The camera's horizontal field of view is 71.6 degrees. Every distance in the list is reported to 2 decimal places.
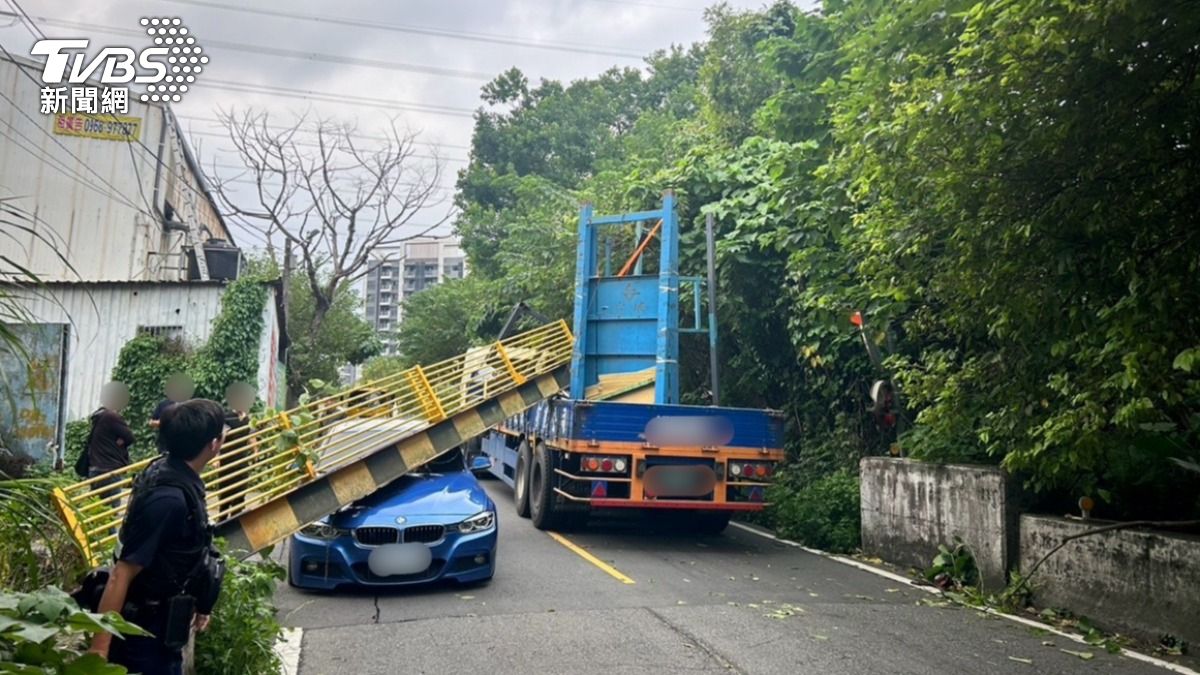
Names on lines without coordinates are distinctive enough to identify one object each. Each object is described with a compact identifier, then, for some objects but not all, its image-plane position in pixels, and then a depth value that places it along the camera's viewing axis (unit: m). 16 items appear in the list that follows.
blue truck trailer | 8.98
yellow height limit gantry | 6.36
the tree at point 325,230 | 23.17
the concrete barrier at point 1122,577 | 5.58
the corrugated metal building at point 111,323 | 13.71
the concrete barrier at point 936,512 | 7.20
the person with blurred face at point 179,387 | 9.97
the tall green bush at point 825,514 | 9.60
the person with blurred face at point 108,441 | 8.02
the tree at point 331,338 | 30.81
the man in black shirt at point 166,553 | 2.87
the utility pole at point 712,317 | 10.25
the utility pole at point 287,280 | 21.31
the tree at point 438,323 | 34.16
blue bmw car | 6.63
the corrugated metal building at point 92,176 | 17.36
